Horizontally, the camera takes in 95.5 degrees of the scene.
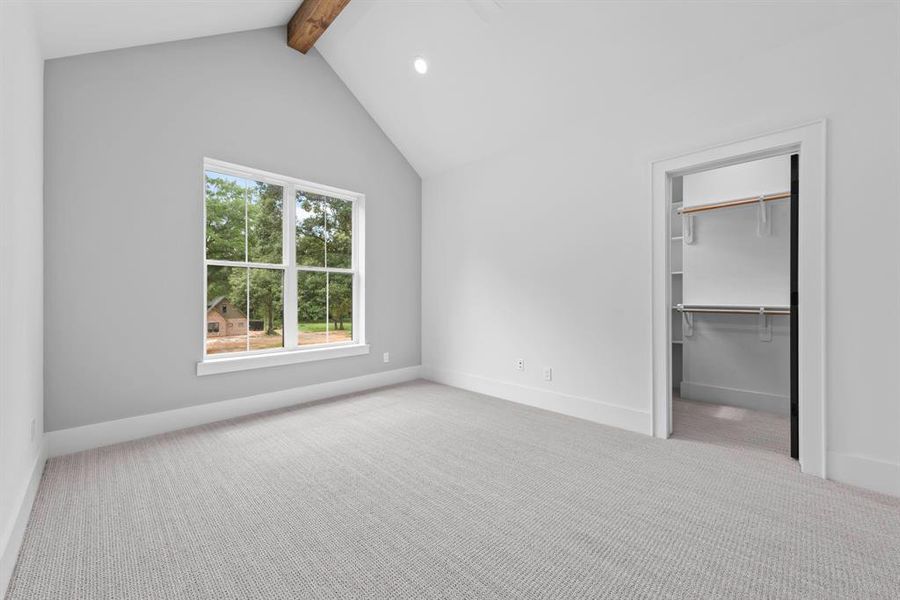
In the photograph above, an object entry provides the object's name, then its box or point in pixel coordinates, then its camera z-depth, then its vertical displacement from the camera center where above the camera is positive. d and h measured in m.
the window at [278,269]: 3.61 +0.31
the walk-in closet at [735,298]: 3.78 +0.02
